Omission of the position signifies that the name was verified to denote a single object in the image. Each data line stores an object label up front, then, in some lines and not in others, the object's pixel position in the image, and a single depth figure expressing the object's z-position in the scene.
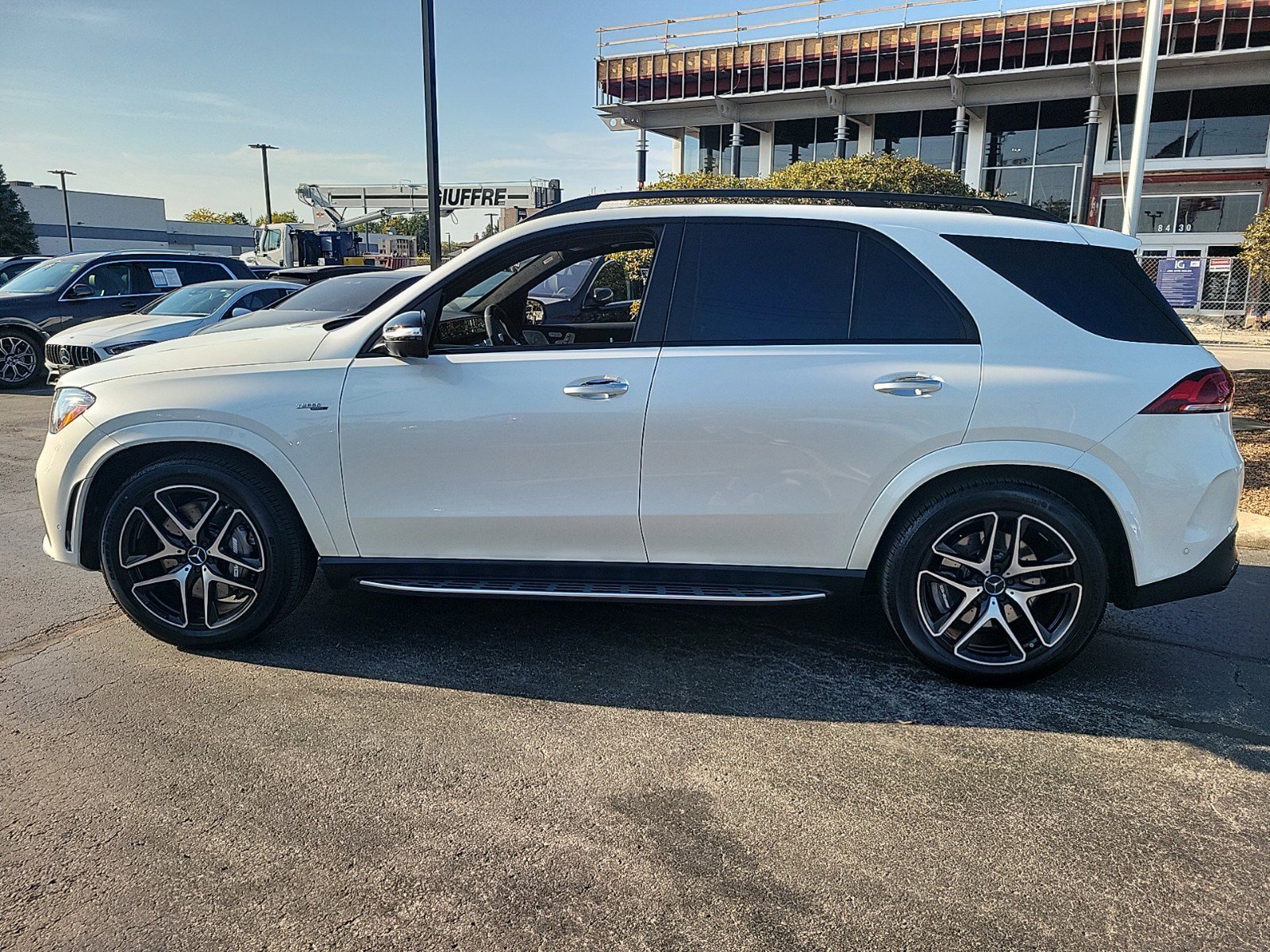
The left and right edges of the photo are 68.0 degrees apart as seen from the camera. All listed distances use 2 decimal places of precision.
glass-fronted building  27.91
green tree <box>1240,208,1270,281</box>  12.27
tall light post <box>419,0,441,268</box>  9.46
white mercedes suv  3.67
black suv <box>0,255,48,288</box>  19.83
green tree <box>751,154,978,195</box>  15.61
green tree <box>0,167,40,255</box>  52.94
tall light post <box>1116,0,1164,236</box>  9.82
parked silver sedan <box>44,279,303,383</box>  11.30
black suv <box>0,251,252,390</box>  13.52
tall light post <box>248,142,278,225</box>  61.22
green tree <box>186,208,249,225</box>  115.00
